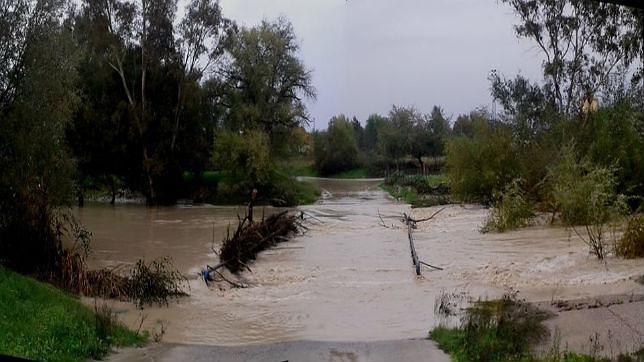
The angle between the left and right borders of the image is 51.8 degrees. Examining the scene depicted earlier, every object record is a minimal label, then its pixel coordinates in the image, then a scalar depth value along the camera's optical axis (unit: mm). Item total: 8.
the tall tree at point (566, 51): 43909
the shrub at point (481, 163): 40656
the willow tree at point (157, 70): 48688
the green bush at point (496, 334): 8375
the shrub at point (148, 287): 14797
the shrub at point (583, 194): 19391
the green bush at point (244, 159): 51156
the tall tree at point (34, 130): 15836
